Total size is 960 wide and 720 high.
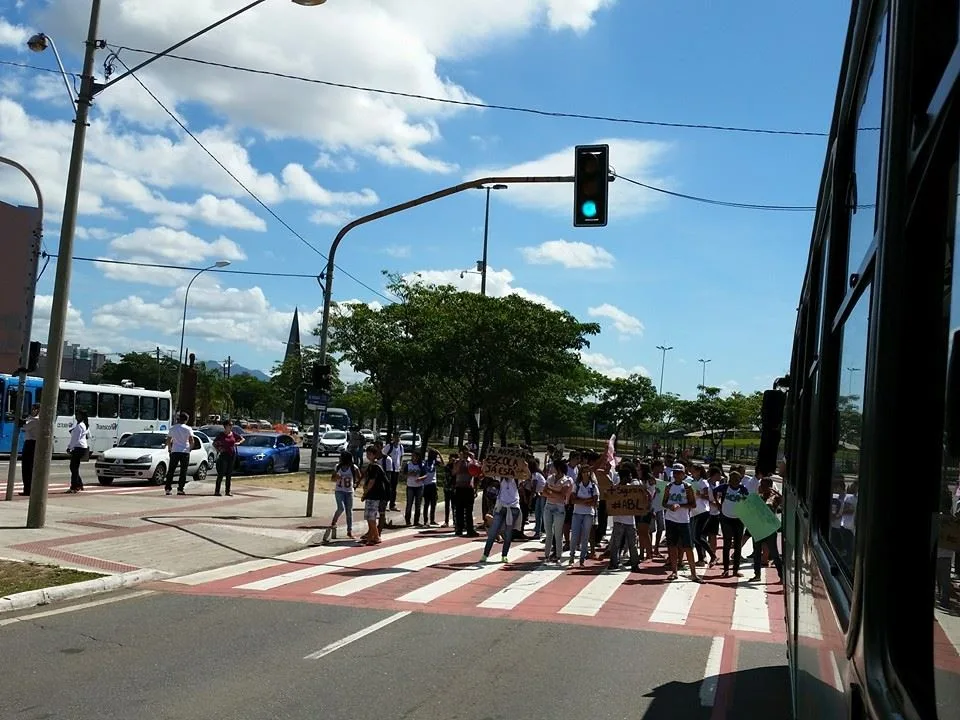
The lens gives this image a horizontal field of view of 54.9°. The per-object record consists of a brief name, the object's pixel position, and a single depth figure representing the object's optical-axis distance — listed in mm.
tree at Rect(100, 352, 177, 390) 100812
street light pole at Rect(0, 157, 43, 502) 18203
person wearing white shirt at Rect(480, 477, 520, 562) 14875
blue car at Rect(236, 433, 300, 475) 33156
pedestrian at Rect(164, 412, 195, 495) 23500
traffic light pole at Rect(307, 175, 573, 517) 14703
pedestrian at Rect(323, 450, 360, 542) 17000
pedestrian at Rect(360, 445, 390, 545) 16328
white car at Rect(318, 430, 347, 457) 57281
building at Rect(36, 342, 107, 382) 109956
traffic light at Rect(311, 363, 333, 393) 19984
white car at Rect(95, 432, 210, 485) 25078
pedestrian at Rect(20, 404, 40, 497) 18703
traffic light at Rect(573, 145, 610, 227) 13695
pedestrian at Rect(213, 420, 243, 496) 23906
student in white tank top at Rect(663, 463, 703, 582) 14117
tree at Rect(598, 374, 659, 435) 79688
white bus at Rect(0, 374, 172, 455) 31391
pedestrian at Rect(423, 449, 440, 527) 20469
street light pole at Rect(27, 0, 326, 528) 14320
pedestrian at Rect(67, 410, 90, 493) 21547
